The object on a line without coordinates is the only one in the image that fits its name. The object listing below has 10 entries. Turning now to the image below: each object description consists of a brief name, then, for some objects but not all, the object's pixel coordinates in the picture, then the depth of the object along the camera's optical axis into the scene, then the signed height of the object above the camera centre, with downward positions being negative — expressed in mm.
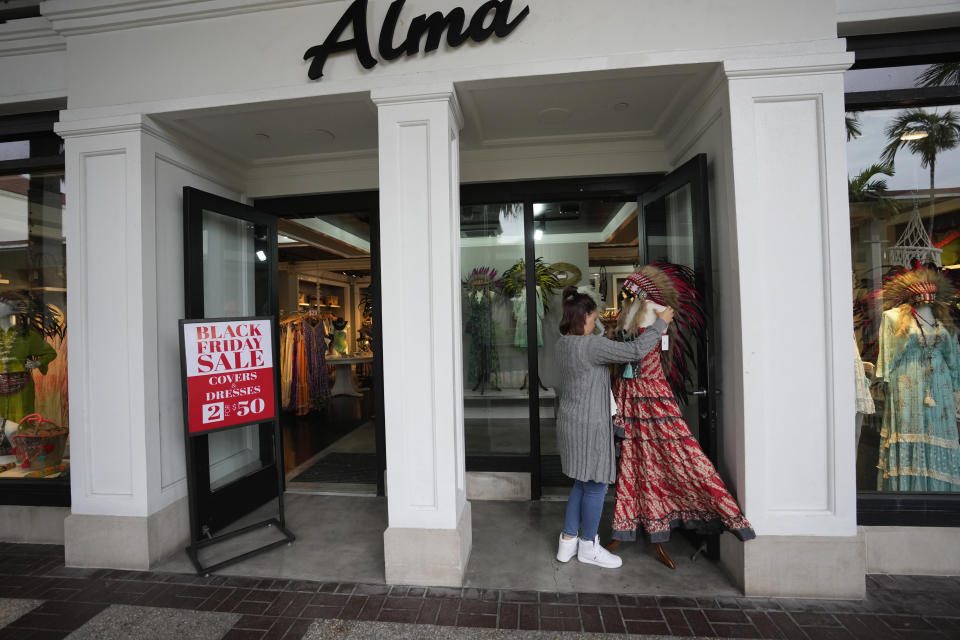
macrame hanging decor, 2875 +434
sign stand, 2879 -406
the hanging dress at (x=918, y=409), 2768 -647
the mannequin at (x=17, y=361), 3412 -235
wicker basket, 3365 -884
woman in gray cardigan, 2537 -492
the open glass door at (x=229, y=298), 3148 +249
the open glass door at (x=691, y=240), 2691 +581
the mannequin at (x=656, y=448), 2633 -835
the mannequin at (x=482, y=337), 4145 -156
